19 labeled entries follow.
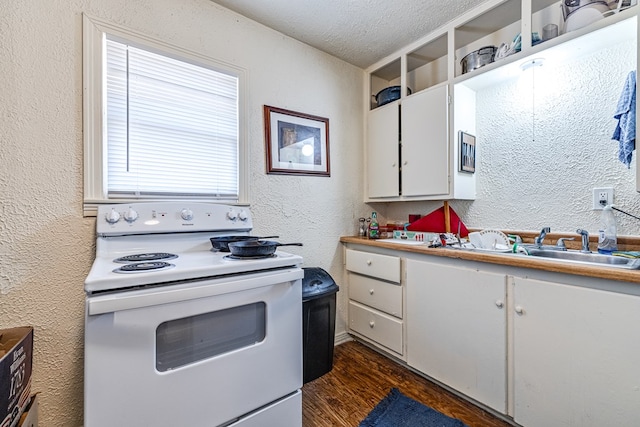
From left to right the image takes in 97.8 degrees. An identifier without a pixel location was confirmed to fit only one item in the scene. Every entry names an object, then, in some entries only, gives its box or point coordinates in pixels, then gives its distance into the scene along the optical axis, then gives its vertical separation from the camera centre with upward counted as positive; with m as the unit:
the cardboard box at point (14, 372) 0.91 -0.57
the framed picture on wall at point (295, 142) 1.94 +0.53
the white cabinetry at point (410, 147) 1.92 +0.51
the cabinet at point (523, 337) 1.05 -0.59
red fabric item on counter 2.04 -0.08
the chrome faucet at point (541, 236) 1.57 -0.14
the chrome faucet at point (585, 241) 1.45 -0.15
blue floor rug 1.38 -1.04
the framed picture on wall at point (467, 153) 1.91 +0.42
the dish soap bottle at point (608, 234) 1.38 -0.11
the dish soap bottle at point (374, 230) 2.25 -0.14
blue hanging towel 1.28 +0.43
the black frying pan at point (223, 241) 1.43 -0.15
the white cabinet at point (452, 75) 1.42 +0.87
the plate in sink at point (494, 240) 1.66 -0.17
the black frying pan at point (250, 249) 1.17 -0.15
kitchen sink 1.27 -0.23
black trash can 1.71 -0.69
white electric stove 0.82 -0.42
